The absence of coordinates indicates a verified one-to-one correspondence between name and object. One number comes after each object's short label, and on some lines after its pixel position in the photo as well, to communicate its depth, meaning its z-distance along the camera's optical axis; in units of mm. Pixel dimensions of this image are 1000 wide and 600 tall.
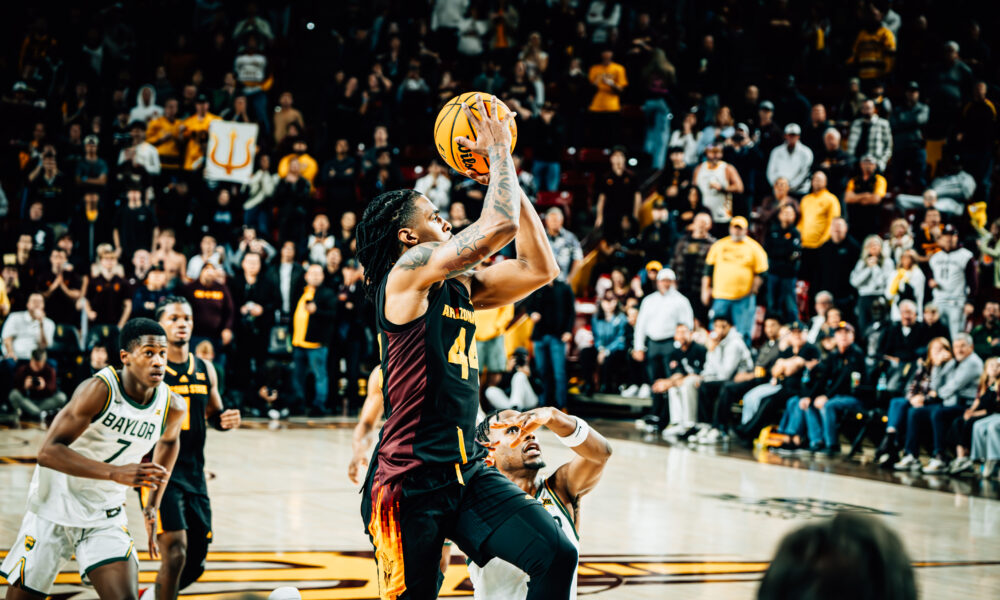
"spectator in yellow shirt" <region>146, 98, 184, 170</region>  18641
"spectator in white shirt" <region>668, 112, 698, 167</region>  18359
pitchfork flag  17828
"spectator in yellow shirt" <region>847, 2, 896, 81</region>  19703
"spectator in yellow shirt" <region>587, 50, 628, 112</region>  20062
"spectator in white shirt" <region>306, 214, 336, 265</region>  16875
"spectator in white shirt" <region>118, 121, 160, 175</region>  17750
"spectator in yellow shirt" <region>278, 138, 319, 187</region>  18281
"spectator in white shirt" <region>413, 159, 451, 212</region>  17594
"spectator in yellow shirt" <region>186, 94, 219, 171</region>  18312
